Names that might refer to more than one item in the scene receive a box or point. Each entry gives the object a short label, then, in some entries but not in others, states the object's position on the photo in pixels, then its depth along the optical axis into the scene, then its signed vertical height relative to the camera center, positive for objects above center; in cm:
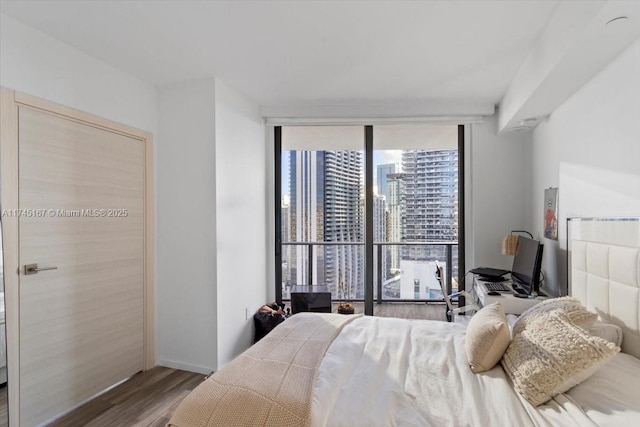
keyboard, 282 -65
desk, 256 -69
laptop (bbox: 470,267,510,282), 321 -59
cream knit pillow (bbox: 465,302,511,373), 155 -61
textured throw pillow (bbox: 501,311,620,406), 129 -59
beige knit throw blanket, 125 -73
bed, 122 -73
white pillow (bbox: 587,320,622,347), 155 -56
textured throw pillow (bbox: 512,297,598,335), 154 -48
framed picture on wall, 271 +0
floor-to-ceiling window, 388 +5
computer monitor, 262 -44
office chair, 295 -81
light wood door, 209 -32
